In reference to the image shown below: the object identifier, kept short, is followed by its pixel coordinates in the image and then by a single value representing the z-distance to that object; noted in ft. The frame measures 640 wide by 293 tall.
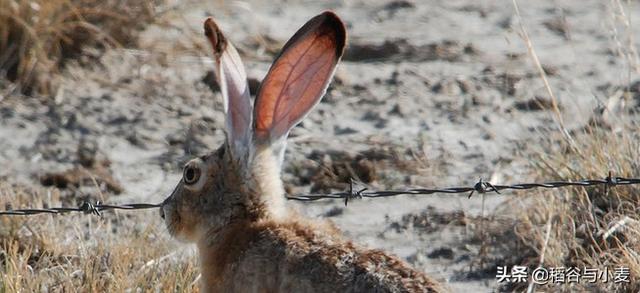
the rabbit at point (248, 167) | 33.55
